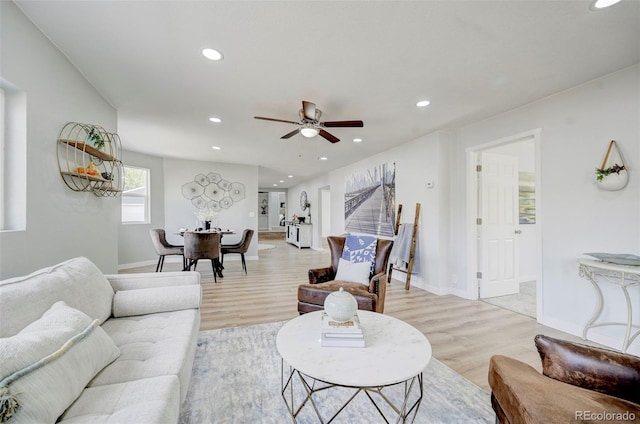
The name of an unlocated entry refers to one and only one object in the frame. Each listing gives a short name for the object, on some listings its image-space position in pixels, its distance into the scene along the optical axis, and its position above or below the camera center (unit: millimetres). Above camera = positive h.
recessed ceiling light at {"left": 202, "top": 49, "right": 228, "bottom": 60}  2014 +1244
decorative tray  2038 -362
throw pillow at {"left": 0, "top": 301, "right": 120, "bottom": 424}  807 -534
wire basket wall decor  2110 +495
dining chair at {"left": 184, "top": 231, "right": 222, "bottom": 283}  4297 -526
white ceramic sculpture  1473 -527
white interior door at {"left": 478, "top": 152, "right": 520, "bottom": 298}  3725 -186
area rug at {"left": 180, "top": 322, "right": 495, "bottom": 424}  1471 -1143
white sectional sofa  853 -613
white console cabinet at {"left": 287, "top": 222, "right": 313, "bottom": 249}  8945 -744
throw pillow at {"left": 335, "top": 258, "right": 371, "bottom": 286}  2713 -620
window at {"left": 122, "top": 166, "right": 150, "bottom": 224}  5551 +359
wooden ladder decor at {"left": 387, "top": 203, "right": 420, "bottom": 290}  4102 -590
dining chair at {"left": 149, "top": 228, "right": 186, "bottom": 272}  4805 -620
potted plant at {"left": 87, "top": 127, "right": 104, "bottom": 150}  2361 +687
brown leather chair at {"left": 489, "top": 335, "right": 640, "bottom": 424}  923 -686
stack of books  1374 -649
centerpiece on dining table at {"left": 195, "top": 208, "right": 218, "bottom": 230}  5331 -120
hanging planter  2227 +336
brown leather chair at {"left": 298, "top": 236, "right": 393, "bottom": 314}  2250 -705
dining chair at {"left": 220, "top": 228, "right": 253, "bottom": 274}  5133 -671
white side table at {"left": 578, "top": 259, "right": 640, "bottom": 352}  2051 -544
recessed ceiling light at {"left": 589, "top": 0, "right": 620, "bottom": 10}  1525 +1236
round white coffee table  1122 -699
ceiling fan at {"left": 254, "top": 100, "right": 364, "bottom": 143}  2528 +938
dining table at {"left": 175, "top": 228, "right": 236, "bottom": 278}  4559 -959
